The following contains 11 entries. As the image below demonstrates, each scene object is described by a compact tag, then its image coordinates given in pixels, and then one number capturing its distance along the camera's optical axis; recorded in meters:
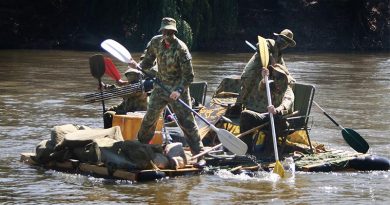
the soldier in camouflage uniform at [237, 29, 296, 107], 12.47
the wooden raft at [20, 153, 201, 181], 10.79
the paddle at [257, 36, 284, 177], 10.98
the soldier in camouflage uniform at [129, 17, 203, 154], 11.16
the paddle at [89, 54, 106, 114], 12.60
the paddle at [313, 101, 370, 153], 12.40
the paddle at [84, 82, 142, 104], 12.08
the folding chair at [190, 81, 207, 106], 13.83
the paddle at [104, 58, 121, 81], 12.84
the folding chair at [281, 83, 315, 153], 12.04
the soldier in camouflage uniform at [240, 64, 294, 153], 11.77
